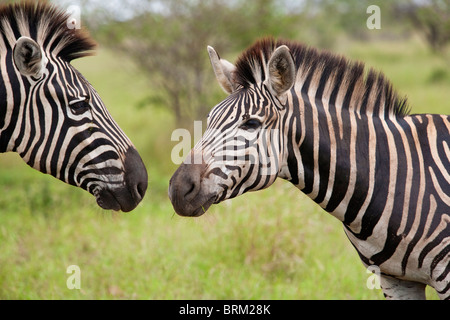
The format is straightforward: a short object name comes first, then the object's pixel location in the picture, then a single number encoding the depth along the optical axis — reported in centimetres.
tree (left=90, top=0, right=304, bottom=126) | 1174
